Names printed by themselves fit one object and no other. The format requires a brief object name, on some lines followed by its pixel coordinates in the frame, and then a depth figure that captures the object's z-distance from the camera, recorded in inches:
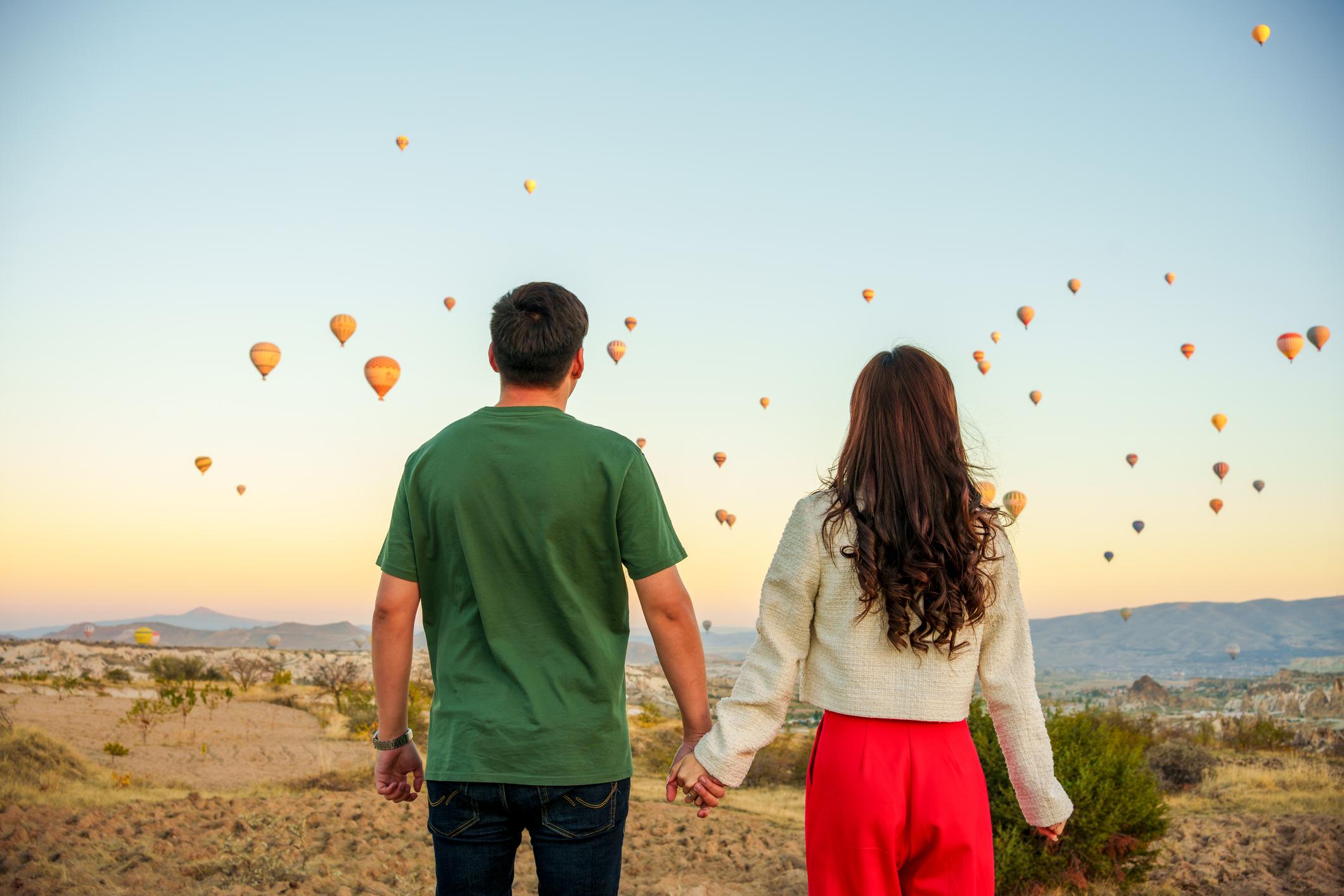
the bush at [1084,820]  269.6
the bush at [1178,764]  574.2
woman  95.4
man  93.0
